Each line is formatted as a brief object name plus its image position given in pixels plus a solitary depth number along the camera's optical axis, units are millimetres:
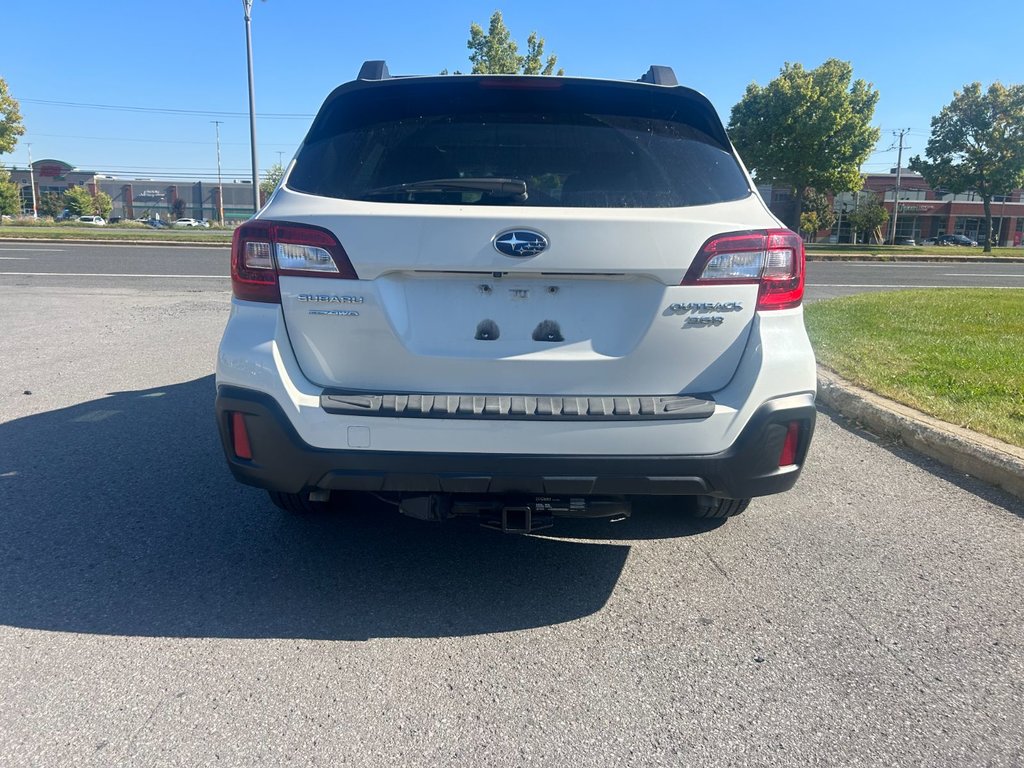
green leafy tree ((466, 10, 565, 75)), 26859
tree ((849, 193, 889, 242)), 64312
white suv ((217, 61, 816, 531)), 2482
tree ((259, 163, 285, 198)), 85062
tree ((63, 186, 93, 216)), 91625
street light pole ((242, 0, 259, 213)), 27172
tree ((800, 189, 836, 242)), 66625
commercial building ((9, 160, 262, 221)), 104750
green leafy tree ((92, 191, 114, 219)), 97438
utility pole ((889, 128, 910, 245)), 73300
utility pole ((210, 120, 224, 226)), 99375
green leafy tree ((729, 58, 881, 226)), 42531
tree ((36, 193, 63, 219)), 95500
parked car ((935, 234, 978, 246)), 74000
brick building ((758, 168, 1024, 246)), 78938
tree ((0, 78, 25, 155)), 36375
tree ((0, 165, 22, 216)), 73875
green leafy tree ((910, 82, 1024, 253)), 46375
